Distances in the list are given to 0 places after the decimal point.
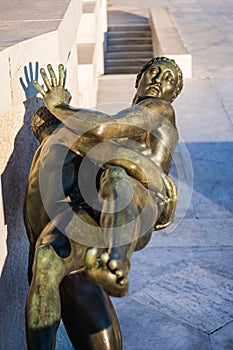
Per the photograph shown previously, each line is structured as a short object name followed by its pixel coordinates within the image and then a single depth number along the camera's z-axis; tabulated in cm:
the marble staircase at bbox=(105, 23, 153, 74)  1389
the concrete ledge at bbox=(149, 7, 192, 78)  1062
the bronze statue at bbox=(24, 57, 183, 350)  229
